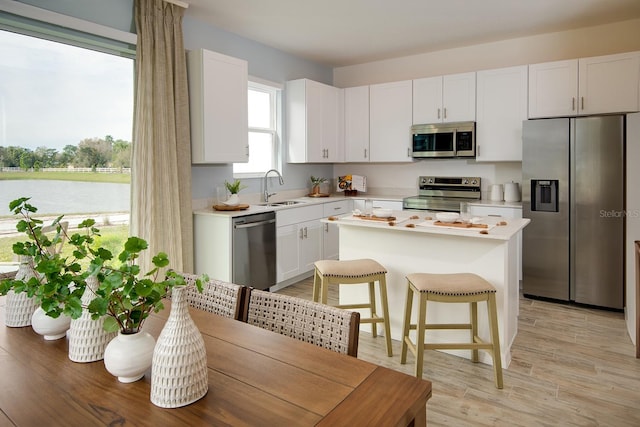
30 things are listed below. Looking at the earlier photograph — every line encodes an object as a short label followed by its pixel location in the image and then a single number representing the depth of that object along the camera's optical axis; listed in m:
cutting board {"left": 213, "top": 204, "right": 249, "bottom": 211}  4.02
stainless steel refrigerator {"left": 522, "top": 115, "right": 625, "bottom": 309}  3.70
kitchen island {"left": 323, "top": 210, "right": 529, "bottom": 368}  2.64
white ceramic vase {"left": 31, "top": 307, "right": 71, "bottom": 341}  1.26
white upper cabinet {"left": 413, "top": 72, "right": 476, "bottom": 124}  4.74
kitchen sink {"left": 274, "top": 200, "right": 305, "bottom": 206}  4.87
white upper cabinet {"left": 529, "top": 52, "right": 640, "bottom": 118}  3.93
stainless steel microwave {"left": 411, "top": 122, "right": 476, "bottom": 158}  4.75
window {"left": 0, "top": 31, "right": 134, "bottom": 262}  2.85
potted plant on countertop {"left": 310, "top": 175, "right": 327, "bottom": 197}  5.52
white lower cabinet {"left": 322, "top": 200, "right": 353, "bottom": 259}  5.02
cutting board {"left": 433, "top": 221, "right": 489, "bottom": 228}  2.71
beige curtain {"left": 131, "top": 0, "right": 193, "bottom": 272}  3.41
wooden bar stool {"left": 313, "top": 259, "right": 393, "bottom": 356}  2.72
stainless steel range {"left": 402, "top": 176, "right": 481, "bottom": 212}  4.84
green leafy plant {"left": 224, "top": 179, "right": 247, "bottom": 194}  4.20
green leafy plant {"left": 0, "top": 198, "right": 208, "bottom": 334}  0.96
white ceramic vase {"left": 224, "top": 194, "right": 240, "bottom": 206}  4.07
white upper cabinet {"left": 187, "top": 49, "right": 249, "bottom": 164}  3.77
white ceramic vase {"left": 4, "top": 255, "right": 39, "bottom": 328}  1.40
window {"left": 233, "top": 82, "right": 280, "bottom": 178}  4.82
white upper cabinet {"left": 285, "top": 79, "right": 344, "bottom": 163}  5.09
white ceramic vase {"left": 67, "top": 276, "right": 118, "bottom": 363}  1.13
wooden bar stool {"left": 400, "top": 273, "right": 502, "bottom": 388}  2.37
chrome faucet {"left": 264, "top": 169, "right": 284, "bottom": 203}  4.86
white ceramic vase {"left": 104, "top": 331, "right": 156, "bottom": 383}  1.00
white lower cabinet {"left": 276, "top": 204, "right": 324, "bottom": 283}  4.32
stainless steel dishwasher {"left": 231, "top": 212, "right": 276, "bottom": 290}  3.81
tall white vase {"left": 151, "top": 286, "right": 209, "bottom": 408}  0.93
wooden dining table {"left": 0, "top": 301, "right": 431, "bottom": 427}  0.89
